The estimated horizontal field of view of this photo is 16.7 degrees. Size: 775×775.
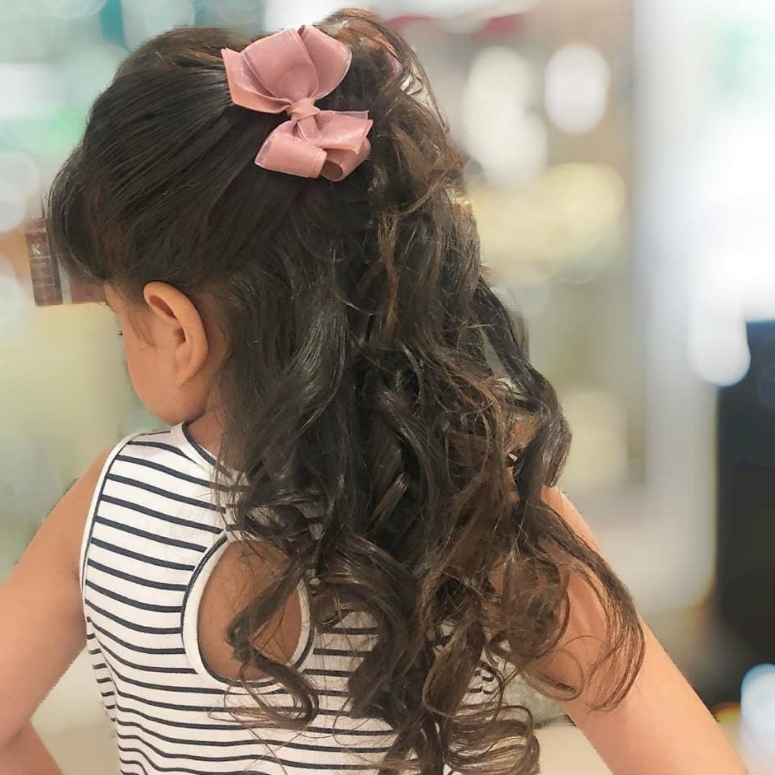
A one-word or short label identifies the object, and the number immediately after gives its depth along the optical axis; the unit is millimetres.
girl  1238
